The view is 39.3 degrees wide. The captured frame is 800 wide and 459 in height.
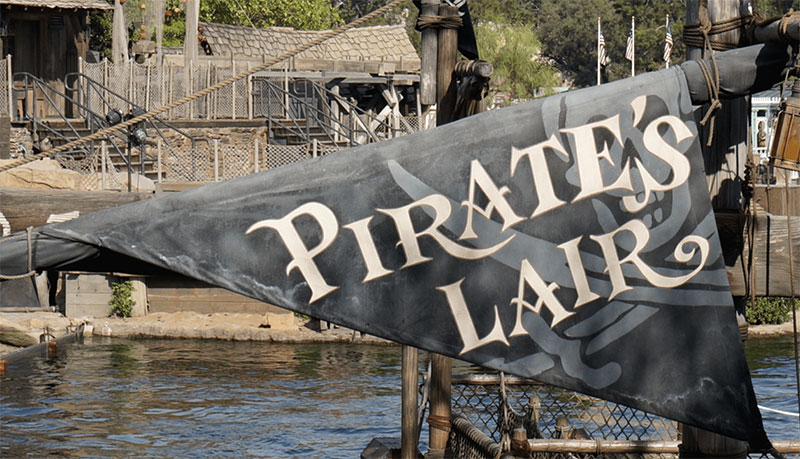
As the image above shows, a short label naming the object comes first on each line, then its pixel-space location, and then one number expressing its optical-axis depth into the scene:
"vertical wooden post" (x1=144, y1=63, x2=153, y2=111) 30.82
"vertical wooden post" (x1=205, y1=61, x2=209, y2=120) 31.10
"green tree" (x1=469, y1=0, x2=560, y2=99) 71.25
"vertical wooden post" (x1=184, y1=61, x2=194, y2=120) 30.98
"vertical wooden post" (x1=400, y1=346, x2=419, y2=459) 9.98
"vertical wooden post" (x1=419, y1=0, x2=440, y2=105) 8.53
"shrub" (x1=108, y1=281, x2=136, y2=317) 27.02
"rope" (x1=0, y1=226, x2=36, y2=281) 4.42
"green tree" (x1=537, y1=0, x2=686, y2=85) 82.69
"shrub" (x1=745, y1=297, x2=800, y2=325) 28.12
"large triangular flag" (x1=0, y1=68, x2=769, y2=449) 4.58
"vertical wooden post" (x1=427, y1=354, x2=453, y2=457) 9.88
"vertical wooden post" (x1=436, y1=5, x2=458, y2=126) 8.59
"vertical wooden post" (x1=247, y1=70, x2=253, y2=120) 31.00
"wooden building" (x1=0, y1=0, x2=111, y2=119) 34.25
